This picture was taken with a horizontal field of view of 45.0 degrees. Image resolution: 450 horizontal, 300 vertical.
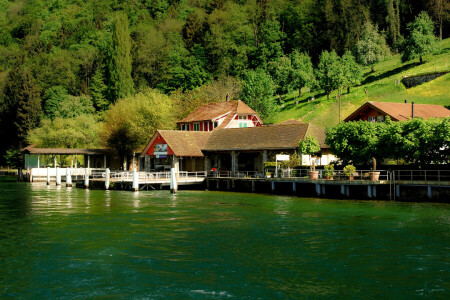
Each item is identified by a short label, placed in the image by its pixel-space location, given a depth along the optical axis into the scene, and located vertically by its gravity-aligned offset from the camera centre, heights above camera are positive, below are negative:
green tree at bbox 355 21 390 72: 117.56 +26.39
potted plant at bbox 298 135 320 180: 56.98 +2.55
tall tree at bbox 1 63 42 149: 109.31 +13.63
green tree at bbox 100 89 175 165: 84.62 +7.61
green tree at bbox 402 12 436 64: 106.25 +24.88
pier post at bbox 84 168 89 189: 63.03 -1.01
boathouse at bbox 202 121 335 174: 60.34 +2.83
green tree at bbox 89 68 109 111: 124.12 +19.11
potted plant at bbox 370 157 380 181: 46.06 -0.59
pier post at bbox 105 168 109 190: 59.84 -0.78
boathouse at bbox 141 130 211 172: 67.75 +2.81
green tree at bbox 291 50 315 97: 111.19 +21.63
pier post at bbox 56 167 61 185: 66.62 -0.53
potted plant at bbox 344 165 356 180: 48.09 -0.12
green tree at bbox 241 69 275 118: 99.06 +14.17
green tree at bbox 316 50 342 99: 99.62 +17.53
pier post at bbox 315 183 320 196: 49.91 -1.83
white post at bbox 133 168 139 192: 56.69 -1.01
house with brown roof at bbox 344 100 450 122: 63.44 +6.80
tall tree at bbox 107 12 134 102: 118.81 +24.60
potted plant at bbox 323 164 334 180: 49.80 -0.28
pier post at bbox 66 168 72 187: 64.44 -0.76
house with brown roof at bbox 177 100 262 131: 80.38 +8.10
